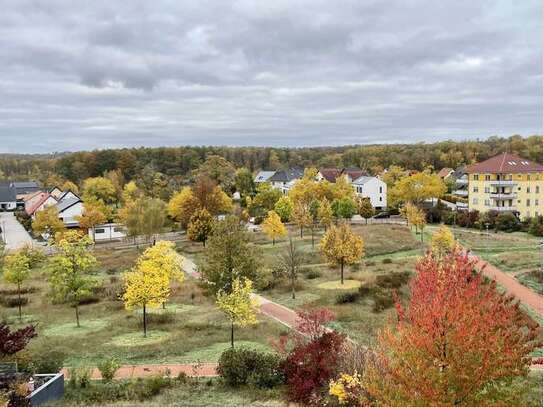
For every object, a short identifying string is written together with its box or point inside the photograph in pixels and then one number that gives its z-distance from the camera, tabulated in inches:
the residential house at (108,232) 2719.0
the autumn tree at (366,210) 2700.8
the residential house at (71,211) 2842.0
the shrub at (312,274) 1603.0
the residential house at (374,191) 3533.5
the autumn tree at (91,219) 2506.2
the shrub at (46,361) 763.4
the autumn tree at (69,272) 1106.7
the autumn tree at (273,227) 2086.6
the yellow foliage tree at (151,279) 1028.5
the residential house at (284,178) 4472.0
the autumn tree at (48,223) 2406.5
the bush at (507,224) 2486.5
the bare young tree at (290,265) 1416.1
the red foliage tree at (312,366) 681.6
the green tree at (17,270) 1247.5
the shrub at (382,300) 1187.3
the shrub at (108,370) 764.0
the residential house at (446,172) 4840.1
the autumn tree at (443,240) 1585.9
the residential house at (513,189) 2780.5
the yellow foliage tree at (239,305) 906.7
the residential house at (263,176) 4936.0
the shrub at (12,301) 1344.7
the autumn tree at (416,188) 2938.0
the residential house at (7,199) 4411.9
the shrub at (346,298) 1260.3
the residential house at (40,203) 3230.8
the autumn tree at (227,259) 1163.3
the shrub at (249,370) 759.7
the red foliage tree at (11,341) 750.5
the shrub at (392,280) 1393.9
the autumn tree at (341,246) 1480.1
